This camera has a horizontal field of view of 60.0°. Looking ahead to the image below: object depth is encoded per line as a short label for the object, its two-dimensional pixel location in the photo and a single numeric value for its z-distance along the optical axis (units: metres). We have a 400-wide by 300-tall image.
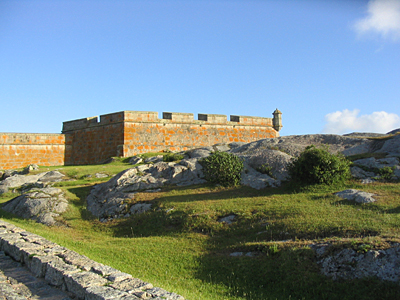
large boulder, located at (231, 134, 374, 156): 16.53
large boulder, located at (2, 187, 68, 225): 13.37
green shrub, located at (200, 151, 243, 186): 14.18
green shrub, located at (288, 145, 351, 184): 12.41
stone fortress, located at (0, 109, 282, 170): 26.44
